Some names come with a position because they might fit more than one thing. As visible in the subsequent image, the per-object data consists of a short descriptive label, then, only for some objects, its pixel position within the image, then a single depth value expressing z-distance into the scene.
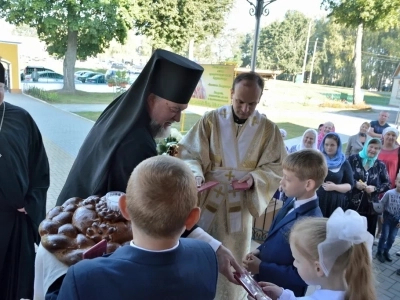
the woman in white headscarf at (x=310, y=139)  4.71
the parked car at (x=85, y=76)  17.77
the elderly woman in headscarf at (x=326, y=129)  5.61
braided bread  0.99
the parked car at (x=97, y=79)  18.07
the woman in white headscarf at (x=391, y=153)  5.04
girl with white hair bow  1.25
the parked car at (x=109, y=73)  15.82
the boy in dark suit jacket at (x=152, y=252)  0.85
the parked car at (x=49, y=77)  11.99
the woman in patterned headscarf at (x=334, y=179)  3.92
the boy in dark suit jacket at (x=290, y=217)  1.85
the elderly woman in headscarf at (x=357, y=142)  5.86
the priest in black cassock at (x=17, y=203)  1.93
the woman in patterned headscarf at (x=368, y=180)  4.30
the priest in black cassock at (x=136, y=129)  1.47
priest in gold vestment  2.44
